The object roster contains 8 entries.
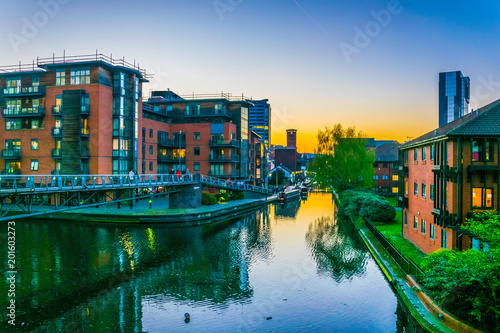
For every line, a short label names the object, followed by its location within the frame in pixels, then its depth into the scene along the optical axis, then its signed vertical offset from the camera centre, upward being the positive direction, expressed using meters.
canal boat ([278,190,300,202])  72.44 -5.58
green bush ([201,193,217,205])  53.28 -4.35
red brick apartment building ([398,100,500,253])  20.03 -0.34
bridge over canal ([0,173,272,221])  23.23 -2.05
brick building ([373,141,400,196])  77.12 -0.50
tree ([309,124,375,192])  61.03 +0.92
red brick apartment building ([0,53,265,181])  49.94 +6.80
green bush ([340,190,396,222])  38.78 -4.25
